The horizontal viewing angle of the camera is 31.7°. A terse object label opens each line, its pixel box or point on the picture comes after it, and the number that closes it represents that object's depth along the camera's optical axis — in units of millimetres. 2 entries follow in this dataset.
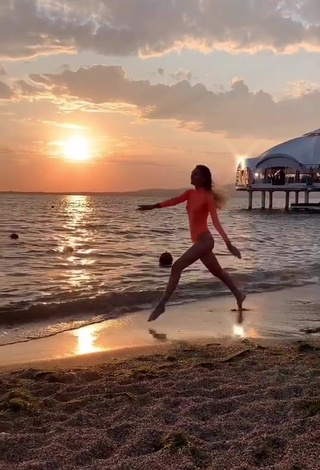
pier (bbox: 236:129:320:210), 59281
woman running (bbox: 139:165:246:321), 6969
